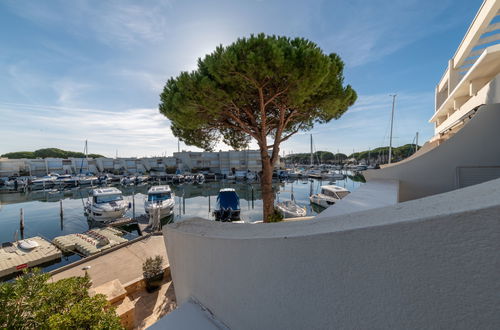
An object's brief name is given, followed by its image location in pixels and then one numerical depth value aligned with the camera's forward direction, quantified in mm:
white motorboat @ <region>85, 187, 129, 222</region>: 14797
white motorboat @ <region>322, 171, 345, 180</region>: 40469
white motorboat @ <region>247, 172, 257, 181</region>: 39438
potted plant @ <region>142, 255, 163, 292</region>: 5051
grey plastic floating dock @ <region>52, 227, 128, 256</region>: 9493
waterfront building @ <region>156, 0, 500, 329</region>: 661
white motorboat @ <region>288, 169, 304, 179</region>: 41719
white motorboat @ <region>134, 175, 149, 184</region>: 37481
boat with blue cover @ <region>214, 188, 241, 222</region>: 13266
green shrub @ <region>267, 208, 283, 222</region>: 6466
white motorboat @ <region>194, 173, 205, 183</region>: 39681
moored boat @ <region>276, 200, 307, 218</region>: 14180
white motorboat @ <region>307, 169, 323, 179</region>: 41388
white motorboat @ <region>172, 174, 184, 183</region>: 38469
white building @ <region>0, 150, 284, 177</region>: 45050
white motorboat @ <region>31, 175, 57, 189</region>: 33719
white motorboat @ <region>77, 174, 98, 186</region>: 36194
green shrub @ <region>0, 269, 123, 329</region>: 1873
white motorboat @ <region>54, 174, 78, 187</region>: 34244
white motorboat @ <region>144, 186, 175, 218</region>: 15444
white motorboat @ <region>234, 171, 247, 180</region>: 40391
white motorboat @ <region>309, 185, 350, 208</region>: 17984
